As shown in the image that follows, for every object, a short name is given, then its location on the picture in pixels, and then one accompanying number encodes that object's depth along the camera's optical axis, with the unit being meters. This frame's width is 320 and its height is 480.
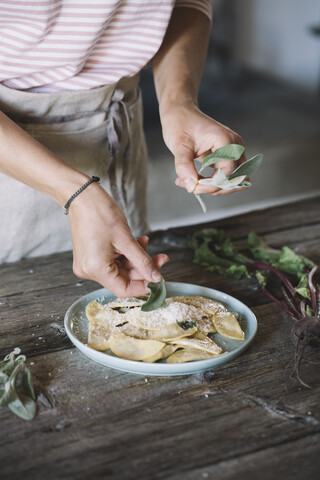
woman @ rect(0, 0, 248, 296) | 1.00
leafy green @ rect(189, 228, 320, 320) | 1.18
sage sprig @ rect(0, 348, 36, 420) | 0.83
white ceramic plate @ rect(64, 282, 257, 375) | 0.90
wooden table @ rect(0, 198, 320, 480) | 0.73
